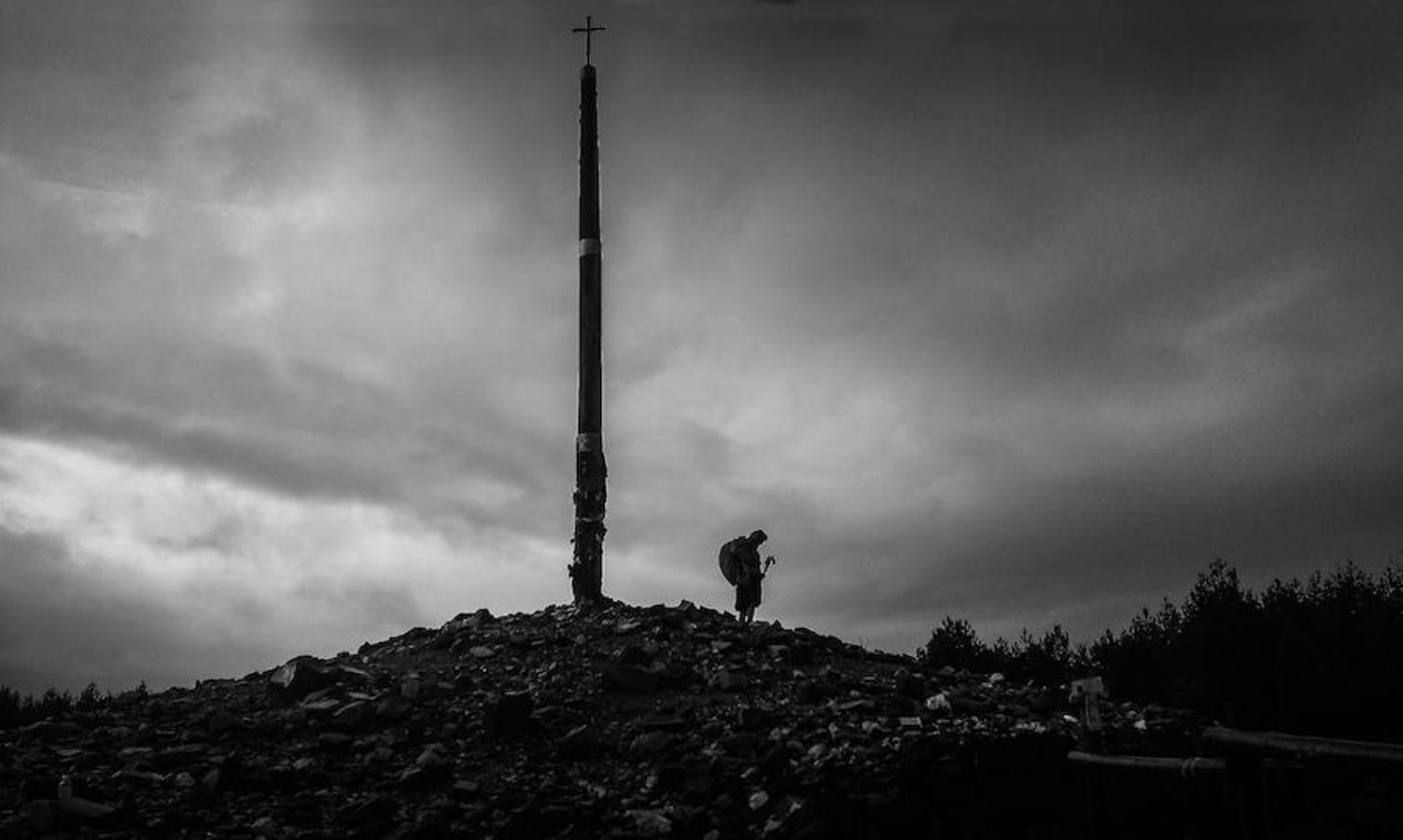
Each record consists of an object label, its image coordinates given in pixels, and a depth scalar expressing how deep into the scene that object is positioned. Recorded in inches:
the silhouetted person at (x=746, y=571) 767.1
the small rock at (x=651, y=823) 452.4
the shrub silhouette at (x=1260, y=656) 626.2
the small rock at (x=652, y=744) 531.5
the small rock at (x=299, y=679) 629.9
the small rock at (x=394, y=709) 584.4
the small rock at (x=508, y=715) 556.7
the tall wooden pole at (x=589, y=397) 764.6
